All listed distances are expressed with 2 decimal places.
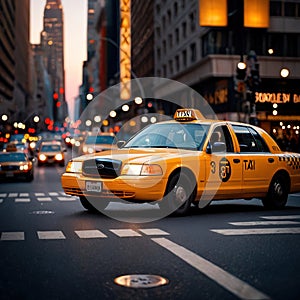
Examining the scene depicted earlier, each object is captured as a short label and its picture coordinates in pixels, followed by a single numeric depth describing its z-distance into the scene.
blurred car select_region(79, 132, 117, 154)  38.40
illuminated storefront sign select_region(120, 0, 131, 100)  85.88
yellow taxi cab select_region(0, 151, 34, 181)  27.88
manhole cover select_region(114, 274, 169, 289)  6.39
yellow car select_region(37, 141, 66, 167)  43.34
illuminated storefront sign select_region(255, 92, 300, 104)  51.97
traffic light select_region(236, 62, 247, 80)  24.12
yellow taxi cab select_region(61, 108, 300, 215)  11.98
